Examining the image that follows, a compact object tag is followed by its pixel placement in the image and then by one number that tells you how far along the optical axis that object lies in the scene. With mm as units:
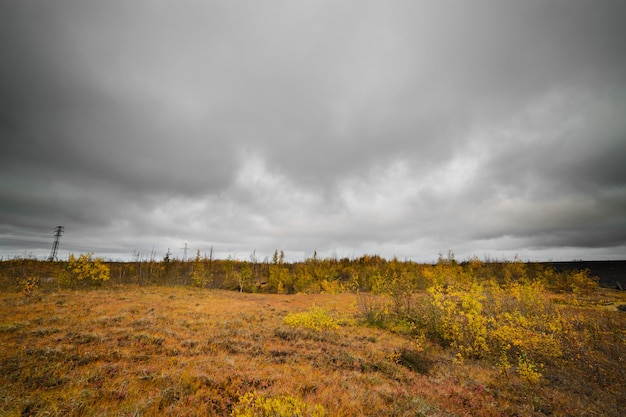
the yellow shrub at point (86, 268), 31070
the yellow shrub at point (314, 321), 17016
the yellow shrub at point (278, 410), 5331
